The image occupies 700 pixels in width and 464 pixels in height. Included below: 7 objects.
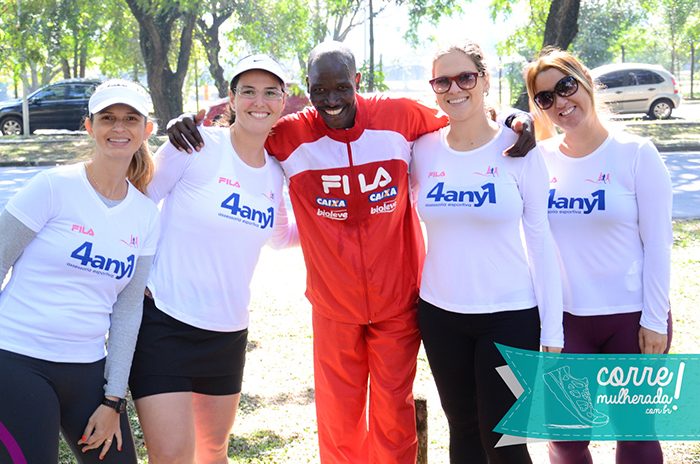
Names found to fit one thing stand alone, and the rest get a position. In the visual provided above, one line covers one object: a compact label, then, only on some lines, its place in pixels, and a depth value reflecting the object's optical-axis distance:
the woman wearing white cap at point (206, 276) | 2.78
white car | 20.14
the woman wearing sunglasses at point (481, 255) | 2.84
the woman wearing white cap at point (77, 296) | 2.35
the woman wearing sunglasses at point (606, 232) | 2.84
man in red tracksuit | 3.14
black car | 20.30
